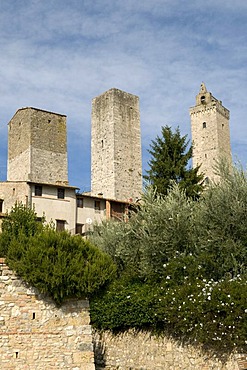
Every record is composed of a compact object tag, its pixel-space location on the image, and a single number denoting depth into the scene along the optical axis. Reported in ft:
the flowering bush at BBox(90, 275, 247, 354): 44.16
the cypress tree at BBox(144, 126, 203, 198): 78.12
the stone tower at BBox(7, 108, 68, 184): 131.85
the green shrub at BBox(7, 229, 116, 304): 39.34
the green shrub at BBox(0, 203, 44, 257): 46.19
